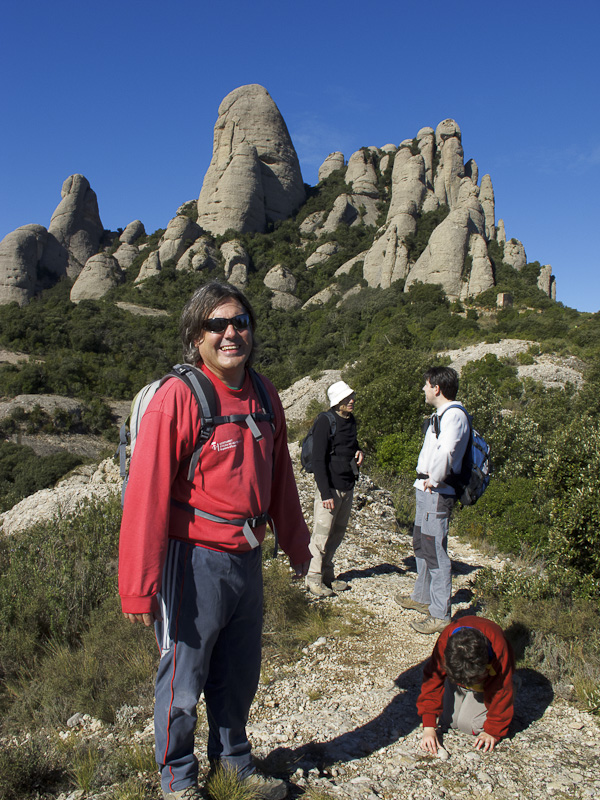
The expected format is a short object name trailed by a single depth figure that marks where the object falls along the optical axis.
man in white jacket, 3.46
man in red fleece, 1.60
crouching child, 2.33
